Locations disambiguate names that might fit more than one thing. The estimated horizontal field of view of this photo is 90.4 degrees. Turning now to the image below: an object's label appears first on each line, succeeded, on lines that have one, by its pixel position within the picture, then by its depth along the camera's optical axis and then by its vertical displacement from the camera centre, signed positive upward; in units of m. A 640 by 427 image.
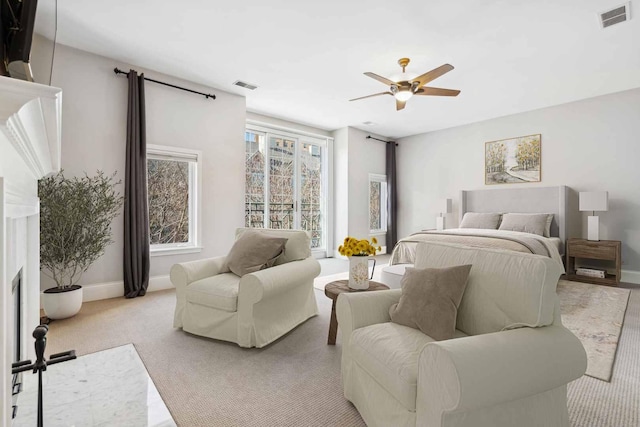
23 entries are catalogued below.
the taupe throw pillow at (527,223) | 4.76 -0.16
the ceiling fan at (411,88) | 3.29 +1.38
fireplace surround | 0.65 +0.21
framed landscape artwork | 5.36 +0.93
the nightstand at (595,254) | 4.21 -0.57
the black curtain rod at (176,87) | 3.64 +1.65
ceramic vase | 2.32 -0.44
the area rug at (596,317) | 2.18 -1.00
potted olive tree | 2.88 -0.16
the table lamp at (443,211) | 6.19 +0.04
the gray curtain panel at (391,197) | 7.24 +0.38
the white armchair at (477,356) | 1.08 -0.56
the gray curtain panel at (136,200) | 3.63 +0.18
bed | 3.84 -0.16
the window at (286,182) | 5.66 +0.63
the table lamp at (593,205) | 4.31 +0.10
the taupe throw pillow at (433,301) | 1.48 -0.43
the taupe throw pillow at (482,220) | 5.31 -0.12
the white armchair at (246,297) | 2.32 -0.65
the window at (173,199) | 4.05 +0.22
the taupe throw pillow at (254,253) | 2.68 -0.33
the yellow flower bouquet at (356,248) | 2.38 -0.26
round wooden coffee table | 2.28 -0.55
